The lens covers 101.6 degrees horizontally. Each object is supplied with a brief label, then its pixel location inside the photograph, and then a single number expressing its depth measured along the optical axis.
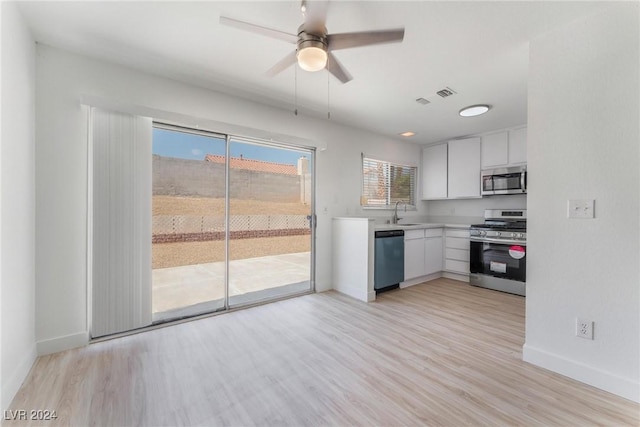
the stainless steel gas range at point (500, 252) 3.62
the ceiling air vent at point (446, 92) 2.83
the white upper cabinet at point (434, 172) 4.91
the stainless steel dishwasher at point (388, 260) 3.58
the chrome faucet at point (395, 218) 4.75
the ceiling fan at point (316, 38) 1.49
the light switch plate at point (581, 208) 1.75
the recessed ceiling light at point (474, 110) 3.24
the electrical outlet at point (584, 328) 1.75
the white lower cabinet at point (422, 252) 4.02
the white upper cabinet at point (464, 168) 4.46
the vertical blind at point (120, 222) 2.31
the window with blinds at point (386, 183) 4.48
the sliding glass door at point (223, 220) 2.78
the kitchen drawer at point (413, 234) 4.00
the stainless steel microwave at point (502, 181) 3.92
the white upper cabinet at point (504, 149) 3.97
